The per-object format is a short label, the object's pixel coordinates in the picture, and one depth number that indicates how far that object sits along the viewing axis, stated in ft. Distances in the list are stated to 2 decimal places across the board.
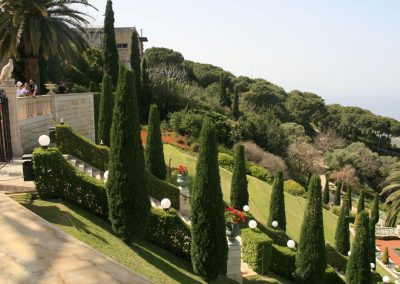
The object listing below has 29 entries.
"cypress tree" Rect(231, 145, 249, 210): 64.34
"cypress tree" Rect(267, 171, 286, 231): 65.82
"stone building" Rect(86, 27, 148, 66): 160.66
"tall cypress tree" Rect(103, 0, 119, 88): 97.45
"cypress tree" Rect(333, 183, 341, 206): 134.92
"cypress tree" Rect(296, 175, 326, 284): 49.52
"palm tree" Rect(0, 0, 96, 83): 67.15
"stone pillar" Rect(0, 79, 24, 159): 49.44
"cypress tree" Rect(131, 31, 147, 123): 115.44
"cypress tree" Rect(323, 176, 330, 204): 142.20
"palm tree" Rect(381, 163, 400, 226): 85.67
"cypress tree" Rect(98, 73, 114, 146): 60.91
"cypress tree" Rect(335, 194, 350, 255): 78.18
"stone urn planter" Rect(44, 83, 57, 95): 63.98
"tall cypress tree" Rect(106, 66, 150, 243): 35.32
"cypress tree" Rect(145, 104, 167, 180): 58.90
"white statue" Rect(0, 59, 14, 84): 52.14
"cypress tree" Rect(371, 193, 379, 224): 93.98
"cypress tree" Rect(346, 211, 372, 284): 51.34
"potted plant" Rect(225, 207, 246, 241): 42.11
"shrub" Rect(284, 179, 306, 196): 113.91
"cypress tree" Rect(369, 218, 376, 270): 73.08
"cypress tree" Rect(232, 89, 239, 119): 174.83
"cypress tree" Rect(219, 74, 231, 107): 186.76
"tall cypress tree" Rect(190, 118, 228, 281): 37.37
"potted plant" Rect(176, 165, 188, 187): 55.74
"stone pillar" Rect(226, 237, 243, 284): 42.22
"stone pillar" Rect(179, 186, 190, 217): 54.90
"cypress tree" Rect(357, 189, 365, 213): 84.83
